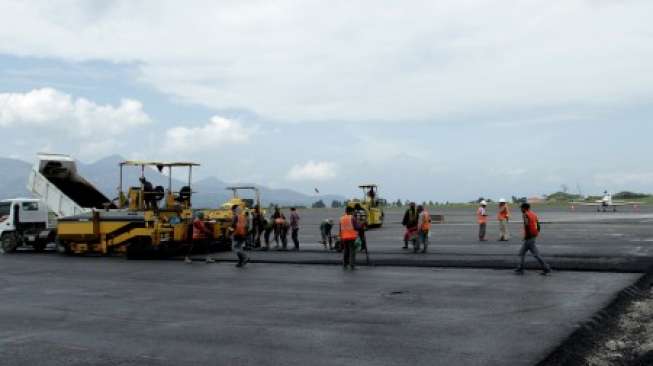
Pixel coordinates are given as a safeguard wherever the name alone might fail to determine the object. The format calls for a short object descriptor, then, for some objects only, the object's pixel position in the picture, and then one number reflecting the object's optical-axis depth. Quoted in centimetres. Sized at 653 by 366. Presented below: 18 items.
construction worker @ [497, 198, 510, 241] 2341
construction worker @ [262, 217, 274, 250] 2246
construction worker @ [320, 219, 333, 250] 2161
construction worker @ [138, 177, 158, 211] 2026
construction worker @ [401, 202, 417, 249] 2003
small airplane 5810
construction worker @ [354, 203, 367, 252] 1644
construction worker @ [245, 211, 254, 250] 2180
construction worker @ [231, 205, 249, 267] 1694
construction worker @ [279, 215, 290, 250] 2253
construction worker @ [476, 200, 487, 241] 2391
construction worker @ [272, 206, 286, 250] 2270
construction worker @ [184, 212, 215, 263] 2005
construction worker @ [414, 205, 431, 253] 1944
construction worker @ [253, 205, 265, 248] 2306
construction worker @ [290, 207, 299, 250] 2202
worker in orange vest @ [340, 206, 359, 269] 1571
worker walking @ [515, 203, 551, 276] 1431
